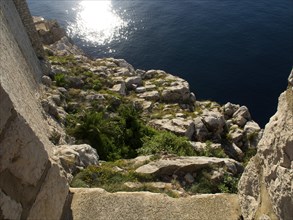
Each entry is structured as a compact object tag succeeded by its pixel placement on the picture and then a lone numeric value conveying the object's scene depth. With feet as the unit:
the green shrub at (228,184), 31.54
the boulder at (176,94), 80.26
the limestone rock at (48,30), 99.14
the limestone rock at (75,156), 32.05
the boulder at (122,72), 88.42
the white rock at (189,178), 32.43
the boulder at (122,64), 98.91
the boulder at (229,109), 79.36
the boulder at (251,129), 69.24
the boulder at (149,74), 95.28
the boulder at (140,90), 81.85
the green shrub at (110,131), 46.75
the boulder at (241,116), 74.56
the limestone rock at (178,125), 62.39
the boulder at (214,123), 67.57
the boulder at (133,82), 82.73
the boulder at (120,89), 74.22
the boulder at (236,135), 67.81
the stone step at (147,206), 23.99
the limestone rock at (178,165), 32.84
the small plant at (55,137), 39.03
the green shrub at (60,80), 63.04
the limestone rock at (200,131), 63.96
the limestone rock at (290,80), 19.96
